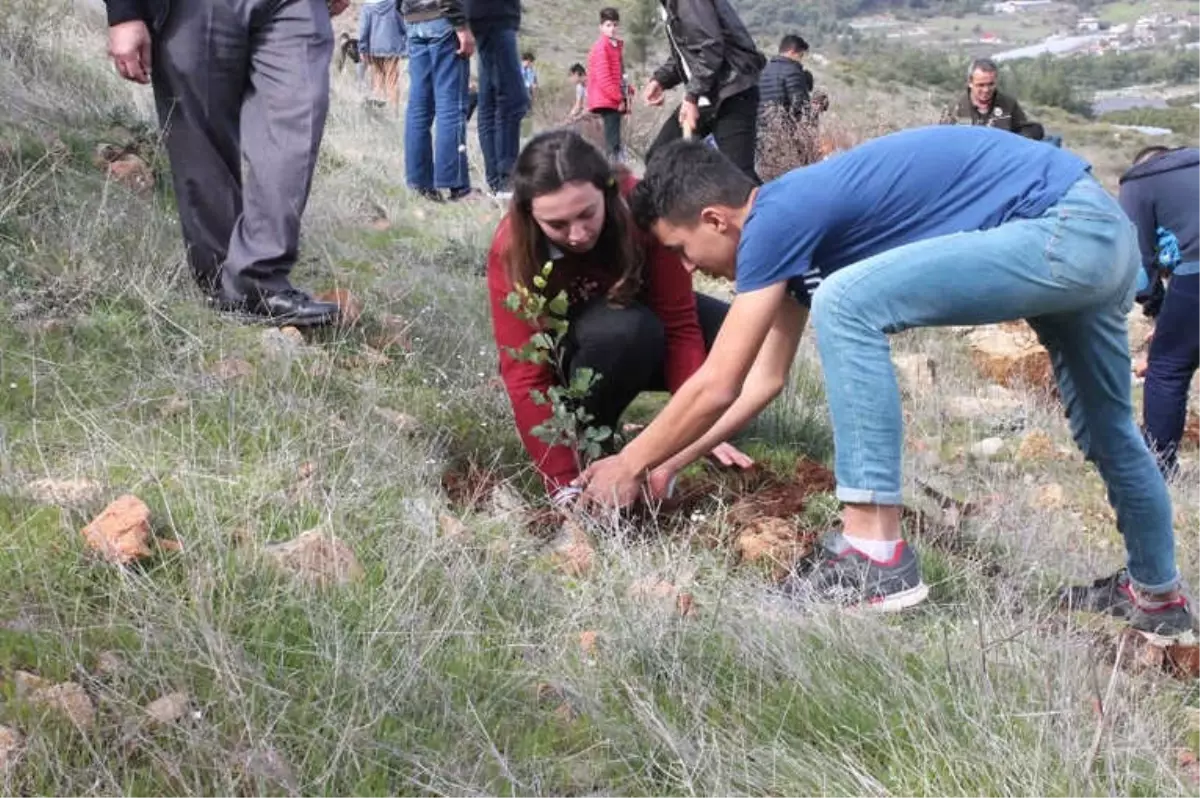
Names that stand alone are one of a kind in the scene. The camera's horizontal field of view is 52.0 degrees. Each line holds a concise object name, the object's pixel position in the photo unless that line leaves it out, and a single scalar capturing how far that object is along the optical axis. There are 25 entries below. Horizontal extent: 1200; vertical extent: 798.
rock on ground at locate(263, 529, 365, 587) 2.16
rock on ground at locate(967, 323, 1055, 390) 6.52
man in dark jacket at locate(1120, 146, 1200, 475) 4.75
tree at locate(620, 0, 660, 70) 31.61
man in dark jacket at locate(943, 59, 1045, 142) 8.38
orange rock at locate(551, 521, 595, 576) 2.59
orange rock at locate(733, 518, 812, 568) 2.79
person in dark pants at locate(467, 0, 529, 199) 6.53
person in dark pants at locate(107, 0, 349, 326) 3.61
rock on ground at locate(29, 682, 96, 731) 1.72
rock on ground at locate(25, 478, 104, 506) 2.25
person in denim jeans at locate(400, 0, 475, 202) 6.46
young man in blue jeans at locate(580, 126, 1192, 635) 2.42
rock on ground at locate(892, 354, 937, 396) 5.48
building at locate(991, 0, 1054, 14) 120.31
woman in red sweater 2.99
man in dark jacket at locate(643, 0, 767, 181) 5.66
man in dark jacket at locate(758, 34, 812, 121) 9.36
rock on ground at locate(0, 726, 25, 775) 1.62
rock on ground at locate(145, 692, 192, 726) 1.74
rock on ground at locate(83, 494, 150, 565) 2.07
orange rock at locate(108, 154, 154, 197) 4.69
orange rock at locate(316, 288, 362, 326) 3.76
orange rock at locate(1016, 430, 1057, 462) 4.88
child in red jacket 10.77
